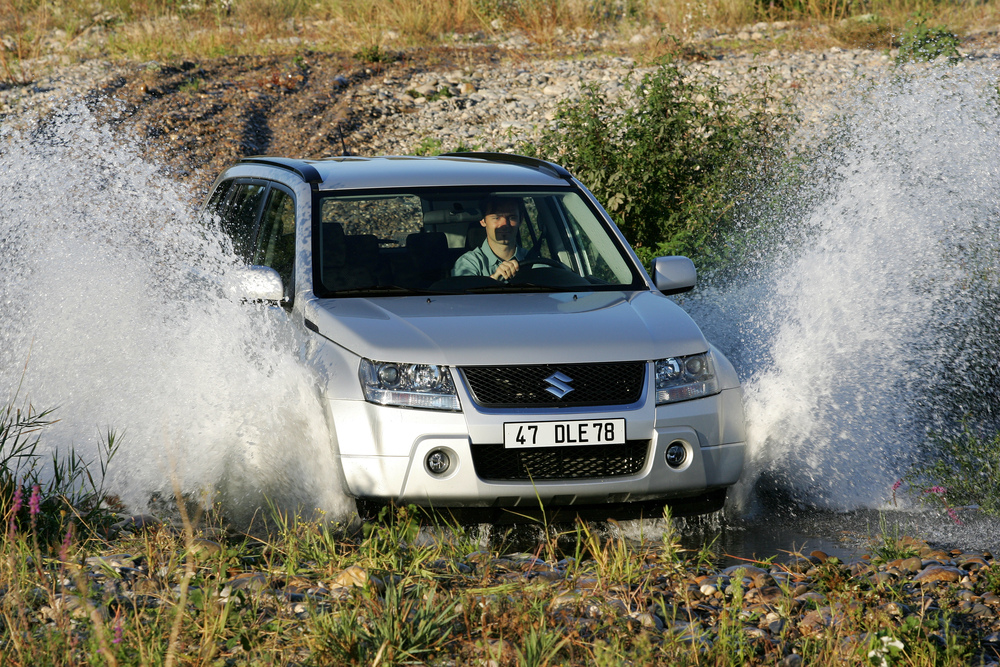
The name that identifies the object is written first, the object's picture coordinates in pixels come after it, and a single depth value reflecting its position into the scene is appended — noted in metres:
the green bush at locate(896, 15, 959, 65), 28.20
